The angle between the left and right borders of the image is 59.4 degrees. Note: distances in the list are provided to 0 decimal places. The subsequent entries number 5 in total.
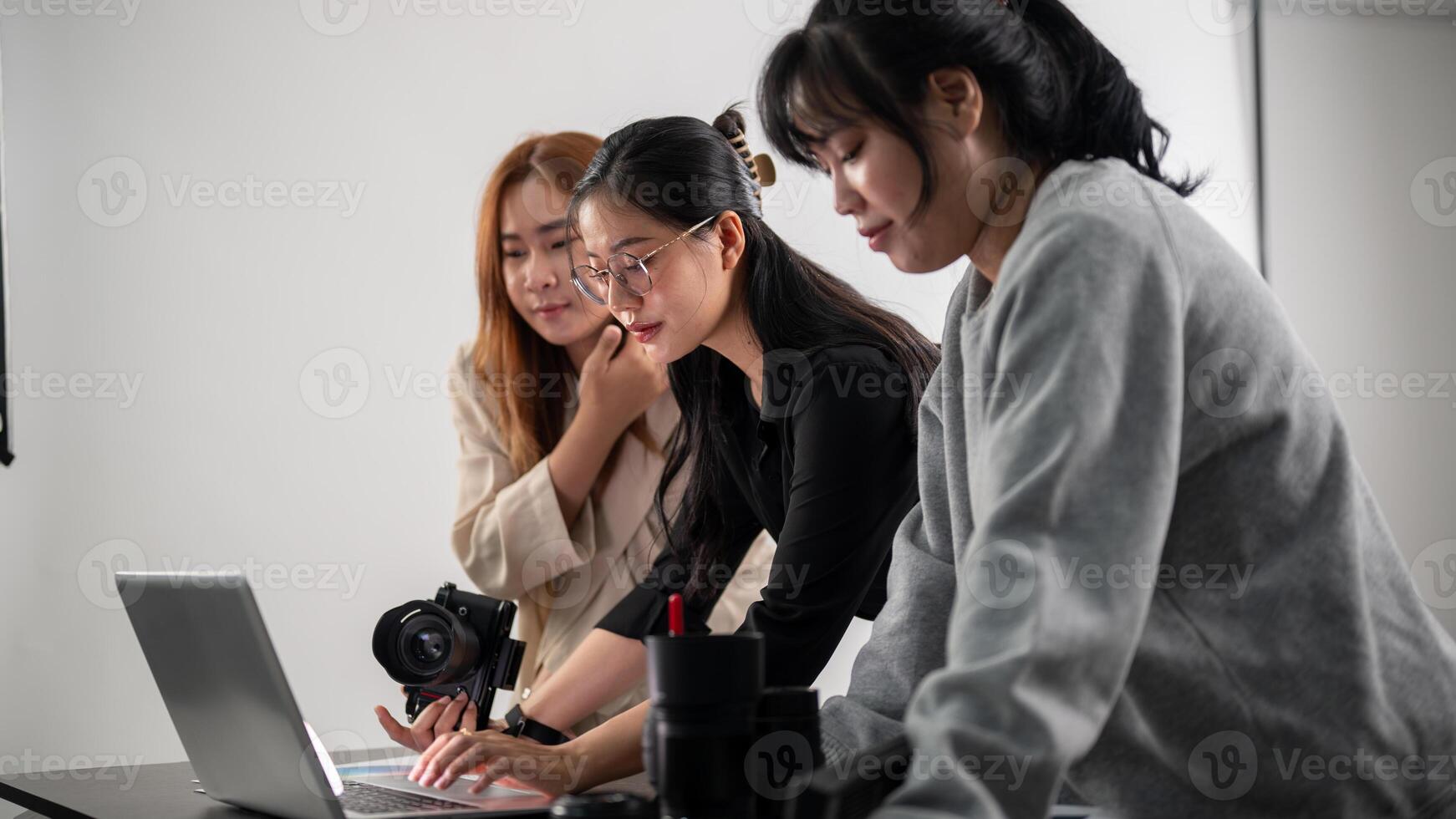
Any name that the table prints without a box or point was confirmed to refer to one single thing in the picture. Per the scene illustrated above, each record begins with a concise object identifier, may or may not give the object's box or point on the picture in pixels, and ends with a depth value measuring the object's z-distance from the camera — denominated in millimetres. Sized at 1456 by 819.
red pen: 868
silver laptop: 989
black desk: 1157
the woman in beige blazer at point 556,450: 2094
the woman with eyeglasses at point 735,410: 1299
